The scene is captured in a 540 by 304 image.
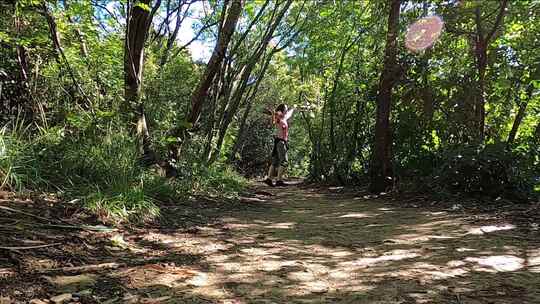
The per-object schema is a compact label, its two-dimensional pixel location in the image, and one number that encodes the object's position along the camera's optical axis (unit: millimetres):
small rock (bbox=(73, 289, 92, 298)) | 1953
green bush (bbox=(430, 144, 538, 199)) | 5129
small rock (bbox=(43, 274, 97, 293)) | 2021
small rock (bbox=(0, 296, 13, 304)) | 1757
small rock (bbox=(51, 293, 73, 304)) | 1865
